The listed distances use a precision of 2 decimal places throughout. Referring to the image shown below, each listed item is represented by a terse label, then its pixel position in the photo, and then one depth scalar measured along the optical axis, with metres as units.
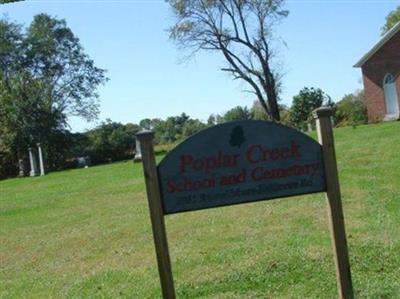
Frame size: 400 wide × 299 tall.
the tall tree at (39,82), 40.44
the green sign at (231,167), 5.05
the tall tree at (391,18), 59.44
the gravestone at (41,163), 34.53
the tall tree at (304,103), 41.25
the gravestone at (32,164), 35.84
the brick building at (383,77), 35.72
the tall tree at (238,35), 42.91
